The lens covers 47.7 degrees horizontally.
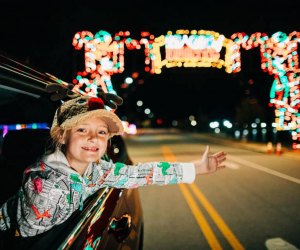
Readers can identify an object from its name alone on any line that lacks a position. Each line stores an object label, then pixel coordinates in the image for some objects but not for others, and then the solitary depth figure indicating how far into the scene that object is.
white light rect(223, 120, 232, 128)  42.34
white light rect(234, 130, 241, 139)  38.44
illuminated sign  12.12
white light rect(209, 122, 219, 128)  53.03
